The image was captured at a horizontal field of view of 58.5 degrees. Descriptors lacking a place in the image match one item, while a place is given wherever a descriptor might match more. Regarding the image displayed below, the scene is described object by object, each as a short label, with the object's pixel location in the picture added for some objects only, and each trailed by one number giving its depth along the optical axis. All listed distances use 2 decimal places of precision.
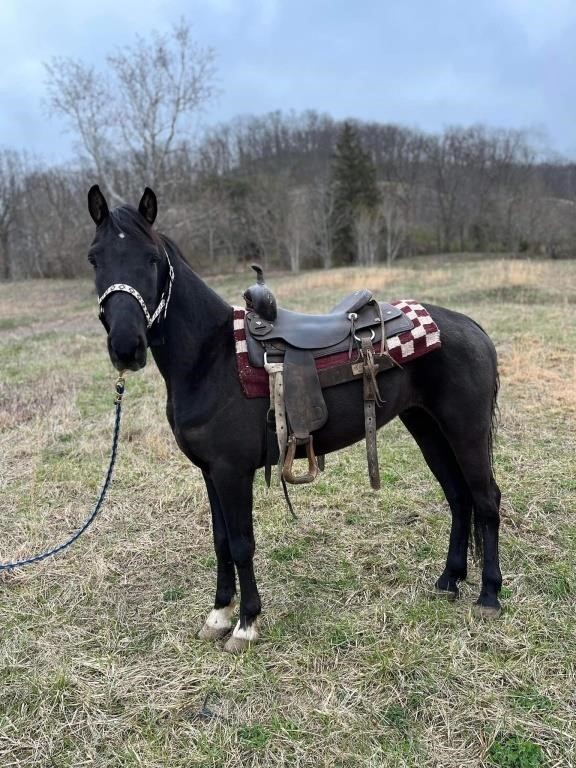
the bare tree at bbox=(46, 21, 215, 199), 24.47
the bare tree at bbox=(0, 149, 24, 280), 46.56
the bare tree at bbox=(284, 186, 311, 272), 37.47
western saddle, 2.59
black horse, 2.25
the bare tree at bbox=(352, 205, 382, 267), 37.19
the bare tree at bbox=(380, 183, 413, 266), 39.55
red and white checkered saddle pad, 2.63
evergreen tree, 41.22
